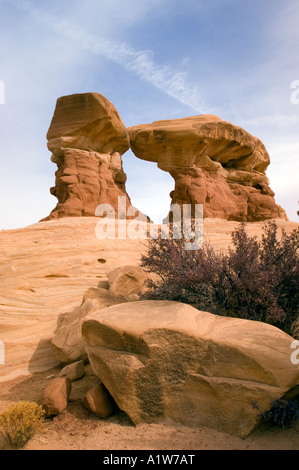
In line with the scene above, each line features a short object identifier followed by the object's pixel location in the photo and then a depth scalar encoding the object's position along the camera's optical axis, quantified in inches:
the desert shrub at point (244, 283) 154.7
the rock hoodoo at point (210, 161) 687.7
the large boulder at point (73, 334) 169.5
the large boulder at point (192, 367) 108.9
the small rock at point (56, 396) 129.5
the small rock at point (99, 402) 126.3
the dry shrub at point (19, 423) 111.4
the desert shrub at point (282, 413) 104.5
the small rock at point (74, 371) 152.9
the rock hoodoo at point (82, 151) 608.1
